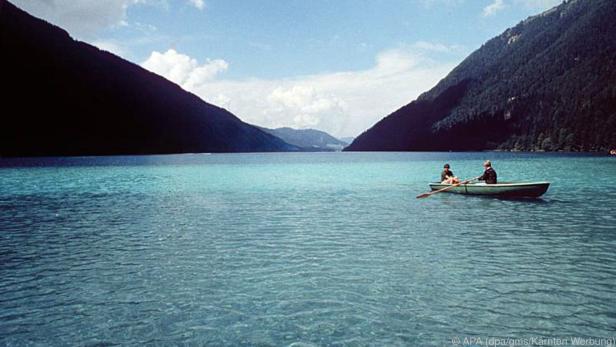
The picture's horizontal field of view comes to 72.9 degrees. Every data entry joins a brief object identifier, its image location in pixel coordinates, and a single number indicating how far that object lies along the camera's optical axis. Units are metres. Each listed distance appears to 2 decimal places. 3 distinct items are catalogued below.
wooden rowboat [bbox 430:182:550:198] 27.33
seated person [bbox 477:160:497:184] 29.25
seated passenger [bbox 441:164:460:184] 31.98
